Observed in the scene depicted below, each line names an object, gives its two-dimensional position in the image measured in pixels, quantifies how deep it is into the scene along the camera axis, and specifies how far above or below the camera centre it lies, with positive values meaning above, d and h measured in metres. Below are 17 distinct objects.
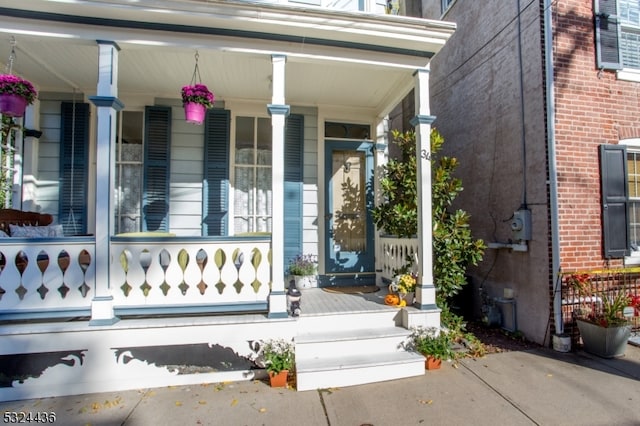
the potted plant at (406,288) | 3.95 -0.73
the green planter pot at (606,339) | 3.65 -1.23
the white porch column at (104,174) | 3.18 +0.47
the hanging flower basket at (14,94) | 3.21 +1.21
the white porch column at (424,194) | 3.78 +0.33
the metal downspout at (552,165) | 3.95 +0.69
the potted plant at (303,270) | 4.88 -0.65
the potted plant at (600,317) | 3.67 -1.03
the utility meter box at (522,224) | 4.24 +0.00
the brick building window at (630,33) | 4.41 +2.44
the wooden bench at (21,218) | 3.84 +0.06
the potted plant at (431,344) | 3.44 -1.20
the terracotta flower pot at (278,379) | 3.11 -1.39
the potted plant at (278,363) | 3.10 -1.25
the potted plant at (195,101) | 3.57 +1.27
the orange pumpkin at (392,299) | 3.90 -0.85
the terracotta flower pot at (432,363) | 3.45 -1.38
